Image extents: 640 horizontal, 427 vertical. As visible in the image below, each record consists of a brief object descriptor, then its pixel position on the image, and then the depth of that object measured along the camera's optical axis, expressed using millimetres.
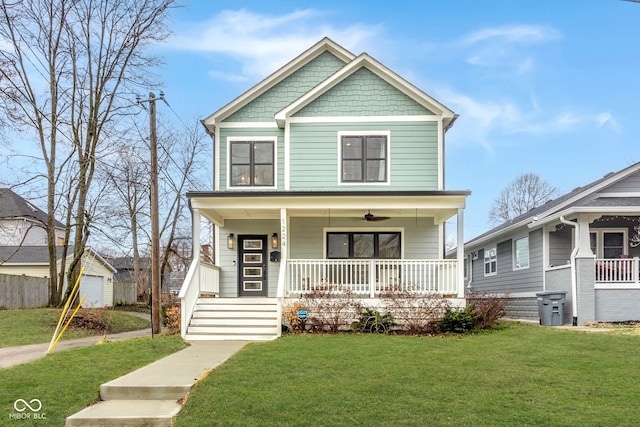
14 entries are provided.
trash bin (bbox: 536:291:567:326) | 13086
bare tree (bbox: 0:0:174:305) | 20188
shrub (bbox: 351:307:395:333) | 11719
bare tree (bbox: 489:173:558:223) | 42250
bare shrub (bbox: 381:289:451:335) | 11742
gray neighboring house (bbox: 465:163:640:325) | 12805
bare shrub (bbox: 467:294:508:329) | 11938
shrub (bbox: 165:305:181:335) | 12062
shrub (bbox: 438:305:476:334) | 11570
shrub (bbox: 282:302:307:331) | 11719
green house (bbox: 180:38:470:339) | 14531
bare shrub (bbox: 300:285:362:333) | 11695
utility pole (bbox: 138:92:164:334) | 12266
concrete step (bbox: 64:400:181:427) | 5484
